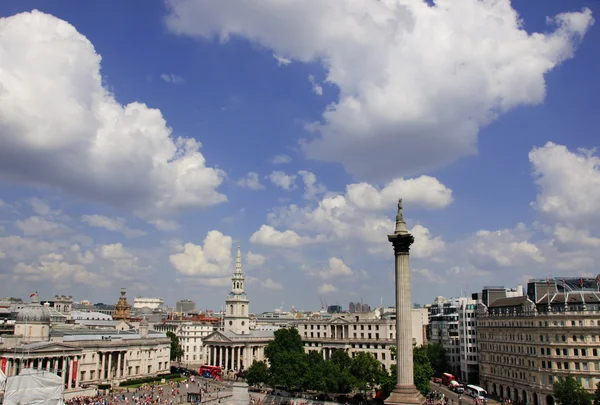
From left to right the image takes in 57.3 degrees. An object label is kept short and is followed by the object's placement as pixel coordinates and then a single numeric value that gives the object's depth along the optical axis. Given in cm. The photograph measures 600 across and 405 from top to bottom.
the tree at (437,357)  13675
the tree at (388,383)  9525
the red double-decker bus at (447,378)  12200
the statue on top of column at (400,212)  6731
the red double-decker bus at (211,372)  13723
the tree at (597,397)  7931
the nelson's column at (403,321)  6100
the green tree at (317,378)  10019
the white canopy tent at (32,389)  7112
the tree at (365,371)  10550
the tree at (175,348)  16300
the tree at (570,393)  8050
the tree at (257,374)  11512
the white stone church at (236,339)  15575
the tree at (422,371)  9550
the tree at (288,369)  10550
